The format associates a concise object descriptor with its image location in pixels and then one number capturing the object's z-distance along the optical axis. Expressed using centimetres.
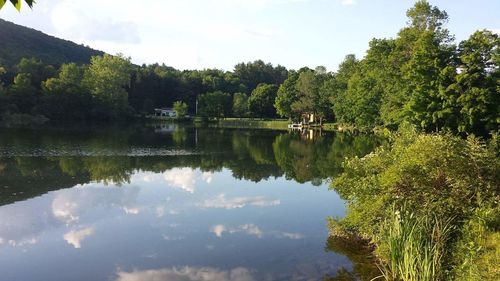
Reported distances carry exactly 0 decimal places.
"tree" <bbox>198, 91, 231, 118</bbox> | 10969
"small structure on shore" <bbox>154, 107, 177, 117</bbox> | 11939
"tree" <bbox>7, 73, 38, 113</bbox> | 8488
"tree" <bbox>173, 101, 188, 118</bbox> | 10906
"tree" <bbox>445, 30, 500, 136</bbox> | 3095
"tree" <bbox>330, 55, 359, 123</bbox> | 7278
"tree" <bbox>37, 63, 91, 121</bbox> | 8731
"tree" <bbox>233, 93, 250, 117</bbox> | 10831
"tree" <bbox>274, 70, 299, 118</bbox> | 9212
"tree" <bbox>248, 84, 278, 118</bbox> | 10656
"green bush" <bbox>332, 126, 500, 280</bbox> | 924
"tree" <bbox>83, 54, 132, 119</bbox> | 9412
